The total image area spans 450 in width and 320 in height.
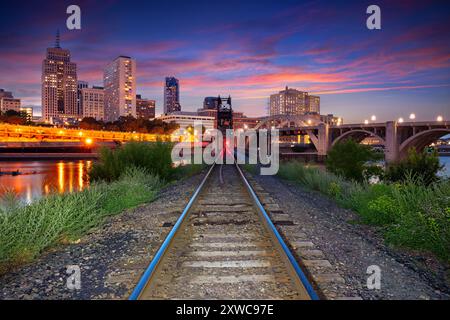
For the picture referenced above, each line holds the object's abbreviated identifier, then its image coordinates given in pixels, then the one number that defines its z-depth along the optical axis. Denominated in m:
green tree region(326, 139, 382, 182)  20.68
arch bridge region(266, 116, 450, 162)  51.62
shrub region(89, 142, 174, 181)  16.95
